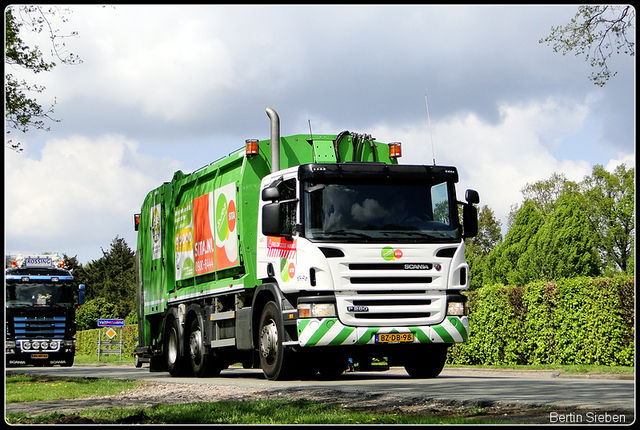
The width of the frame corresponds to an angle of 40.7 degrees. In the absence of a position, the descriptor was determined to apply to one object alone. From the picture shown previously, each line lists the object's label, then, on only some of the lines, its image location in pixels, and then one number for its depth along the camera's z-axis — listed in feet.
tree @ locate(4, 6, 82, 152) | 55.98
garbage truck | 42.75
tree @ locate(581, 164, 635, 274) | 207.31
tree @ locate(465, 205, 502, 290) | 240.94
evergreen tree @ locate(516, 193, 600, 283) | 150.10
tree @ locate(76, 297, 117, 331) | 230.27
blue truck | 108.37
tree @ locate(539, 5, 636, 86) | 50.24
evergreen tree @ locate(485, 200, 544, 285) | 159.02
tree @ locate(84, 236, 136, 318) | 312.50
